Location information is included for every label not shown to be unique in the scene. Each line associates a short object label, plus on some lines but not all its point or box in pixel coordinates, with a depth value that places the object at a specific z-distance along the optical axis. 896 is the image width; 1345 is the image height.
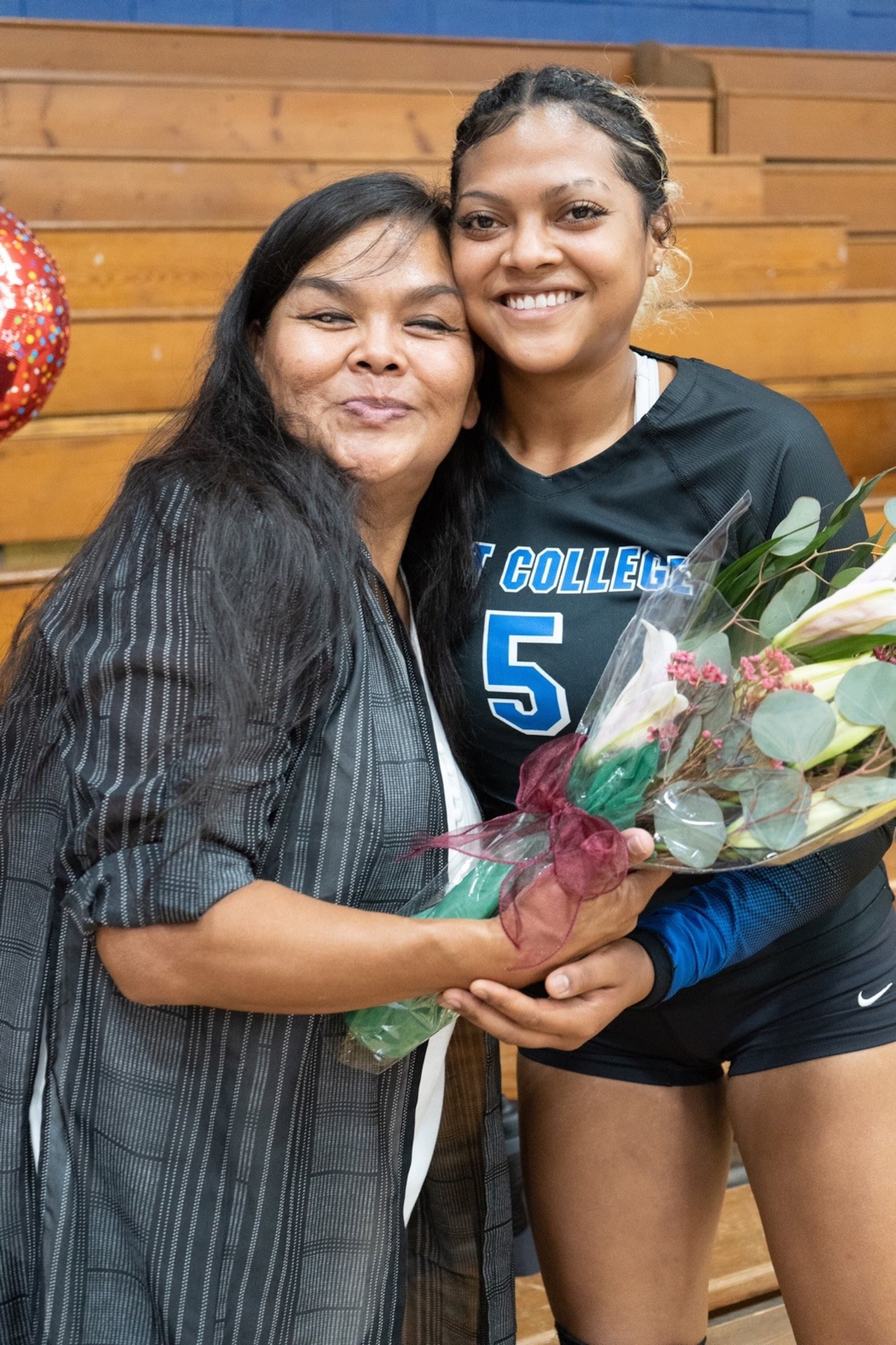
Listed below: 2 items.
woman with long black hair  0.94
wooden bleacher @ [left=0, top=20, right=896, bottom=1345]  2.92
